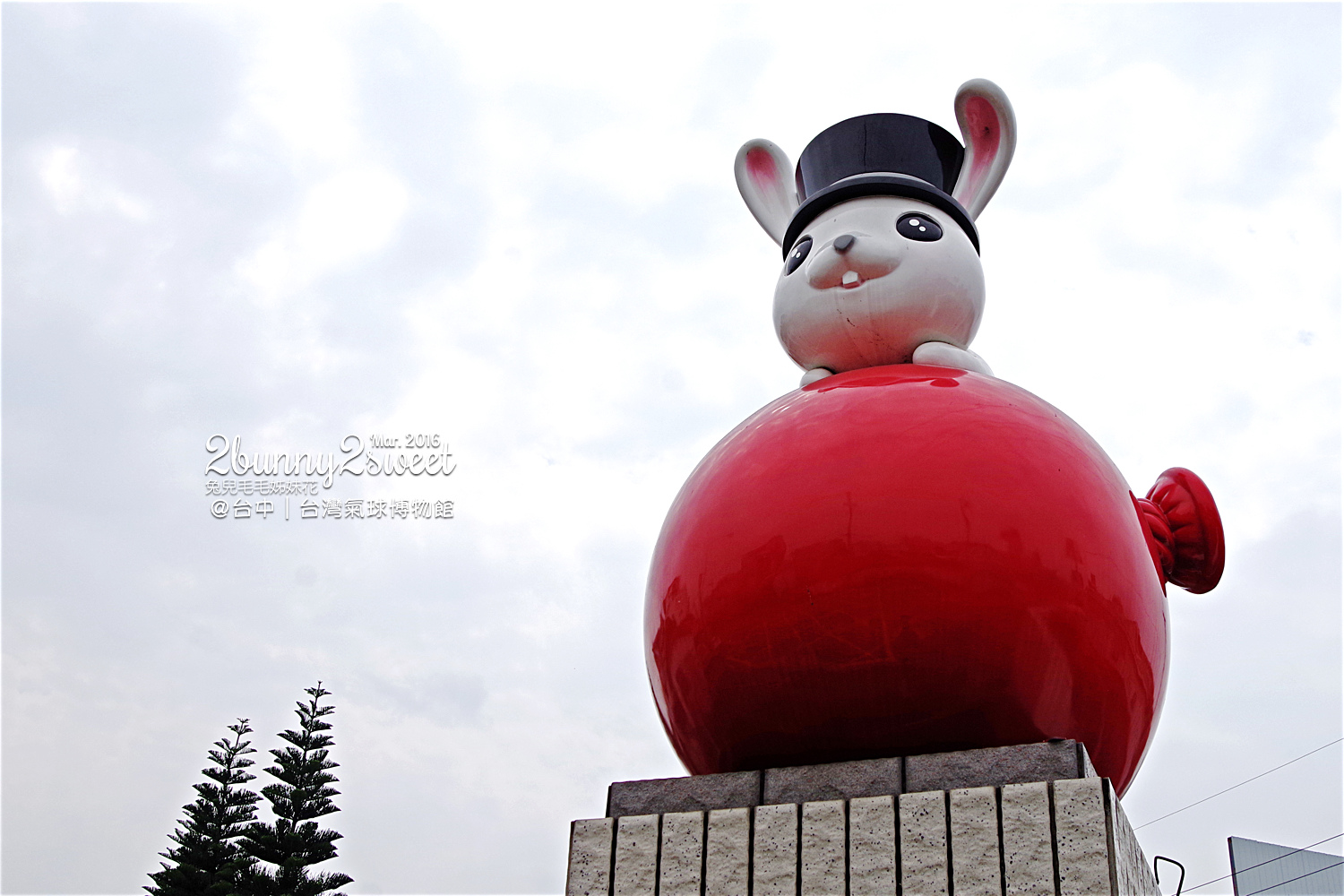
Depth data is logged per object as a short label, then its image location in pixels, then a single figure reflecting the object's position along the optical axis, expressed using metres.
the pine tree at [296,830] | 16.38
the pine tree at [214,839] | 16.36
